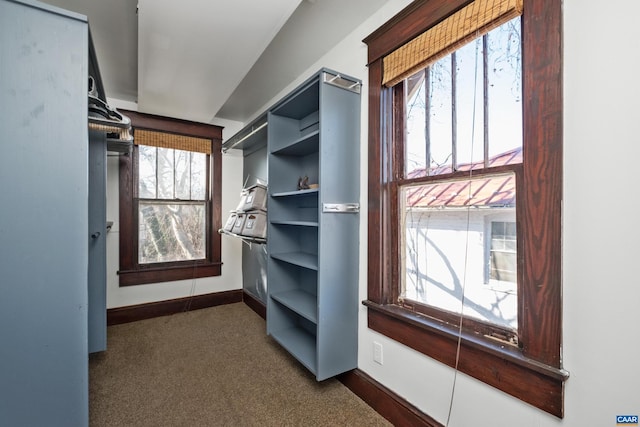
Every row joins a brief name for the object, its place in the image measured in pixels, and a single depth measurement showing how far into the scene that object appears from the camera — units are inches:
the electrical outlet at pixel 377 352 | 67.9
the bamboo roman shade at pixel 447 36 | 45.9
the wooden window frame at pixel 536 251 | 40.2
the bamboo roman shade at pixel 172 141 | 125.0
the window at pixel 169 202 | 124.3
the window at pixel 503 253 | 48.3
